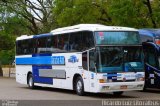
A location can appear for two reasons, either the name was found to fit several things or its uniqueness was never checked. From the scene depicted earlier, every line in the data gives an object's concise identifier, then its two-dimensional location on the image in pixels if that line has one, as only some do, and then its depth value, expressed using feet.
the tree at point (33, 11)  149.69
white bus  67.56
